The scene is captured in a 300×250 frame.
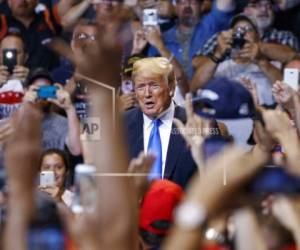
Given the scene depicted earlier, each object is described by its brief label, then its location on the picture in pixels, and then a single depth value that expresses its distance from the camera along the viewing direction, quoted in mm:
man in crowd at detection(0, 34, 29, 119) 13103
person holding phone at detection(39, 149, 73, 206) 10552
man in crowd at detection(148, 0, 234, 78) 13836
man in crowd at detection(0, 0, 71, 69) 14254
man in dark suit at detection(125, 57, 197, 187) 10128
